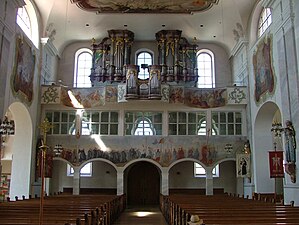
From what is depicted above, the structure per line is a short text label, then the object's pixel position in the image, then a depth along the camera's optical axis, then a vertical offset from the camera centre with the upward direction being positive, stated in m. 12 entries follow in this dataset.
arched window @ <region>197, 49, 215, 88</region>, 25.16 +7.12
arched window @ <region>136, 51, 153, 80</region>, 25.48 +7.92
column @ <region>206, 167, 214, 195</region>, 21.84 -0.67
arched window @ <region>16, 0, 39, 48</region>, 19.12 +8.16
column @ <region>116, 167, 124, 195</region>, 21.92 -0.62
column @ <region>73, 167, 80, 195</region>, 21.92 -0.53
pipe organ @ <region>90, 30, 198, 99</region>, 23.53 +7.50
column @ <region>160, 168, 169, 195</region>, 21.95 -0.68
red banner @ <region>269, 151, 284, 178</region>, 15.81 +0.27
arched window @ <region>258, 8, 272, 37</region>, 18.62 +7.97
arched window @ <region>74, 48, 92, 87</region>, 25.27 +7.27
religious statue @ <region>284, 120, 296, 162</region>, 13.90 +1.12
